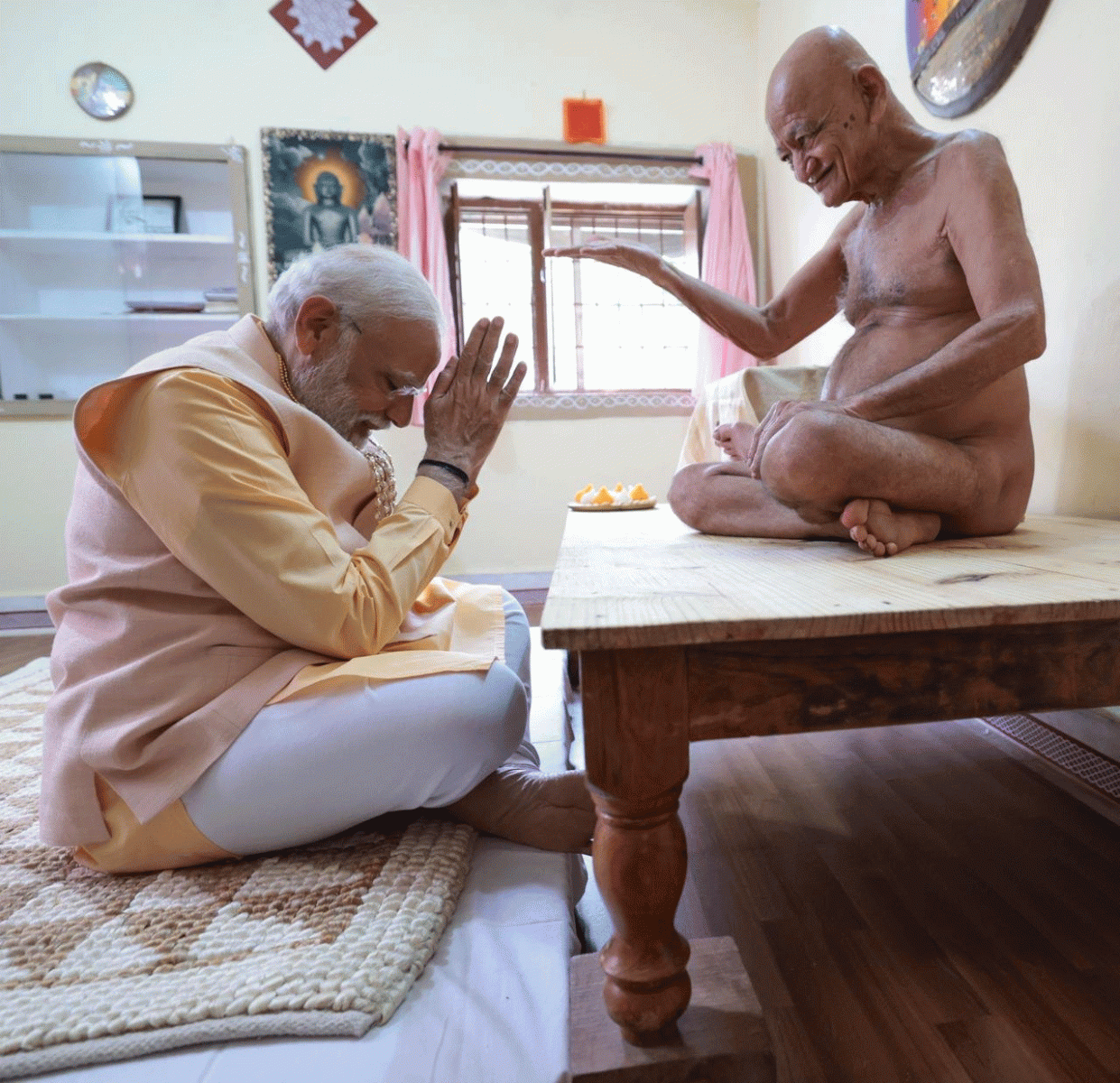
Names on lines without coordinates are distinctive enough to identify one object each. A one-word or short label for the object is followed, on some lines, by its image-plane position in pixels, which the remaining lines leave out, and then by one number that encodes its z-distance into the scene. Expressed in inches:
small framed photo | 132.2
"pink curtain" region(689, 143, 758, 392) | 136.1
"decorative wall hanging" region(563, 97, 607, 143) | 135.1
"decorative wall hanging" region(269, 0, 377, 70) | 129.8
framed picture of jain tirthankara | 129.6
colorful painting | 61.1
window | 142.6
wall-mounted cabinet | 129.3
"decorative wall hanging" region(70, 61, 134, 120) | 126.5
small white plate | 76.6
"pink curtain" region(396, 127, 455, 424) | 130.3
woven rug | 23.3
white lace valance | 134.8
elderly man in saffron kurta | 29.4
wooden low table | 21.2
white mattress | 22.3
